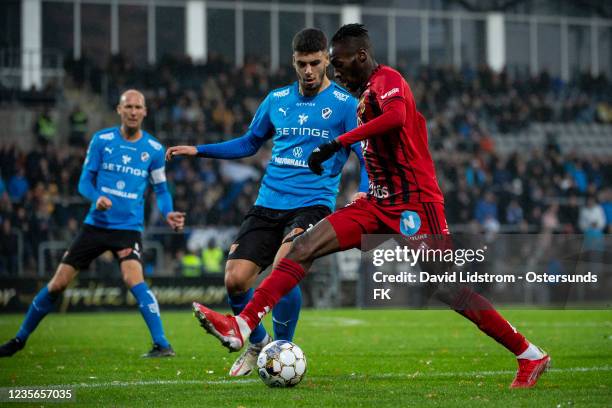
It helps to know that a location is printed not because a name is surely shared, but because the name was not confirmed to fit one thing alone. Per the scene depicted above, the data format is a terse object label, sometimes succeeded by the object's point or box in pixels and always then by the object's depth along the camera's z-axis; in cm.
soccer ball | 1352
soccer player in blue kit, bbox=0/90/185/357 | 1992
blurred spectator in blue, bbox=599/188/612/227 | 4887
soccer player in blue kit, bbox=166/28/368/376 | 1529
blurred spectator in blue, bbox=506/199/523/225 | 4812
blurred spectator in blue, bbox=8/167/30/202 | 4100
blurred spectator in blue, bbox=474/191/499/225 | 4739
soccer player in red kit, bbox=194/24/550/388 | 1279
